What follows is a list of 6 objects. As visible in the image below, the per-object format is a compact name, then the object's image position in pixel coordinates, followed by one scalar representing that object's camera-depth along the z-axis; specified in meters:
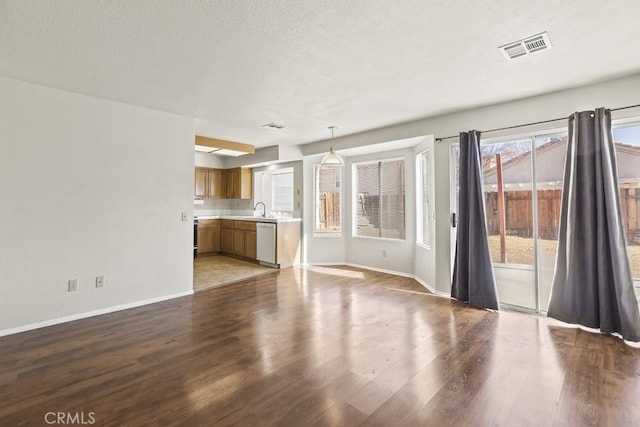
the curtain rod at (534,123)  2.87
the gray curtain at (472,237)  3.62
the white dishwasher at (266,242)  5.97
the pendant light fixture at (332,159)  4.70
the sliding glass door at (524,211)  3.43
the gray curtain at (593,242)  2.78
